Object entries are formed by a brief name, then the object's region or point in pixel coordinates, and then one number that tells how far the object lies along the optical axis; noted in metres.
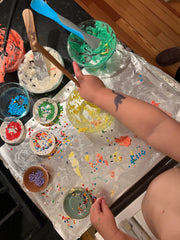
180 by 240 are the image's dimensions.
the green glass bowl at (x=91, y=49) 0.94
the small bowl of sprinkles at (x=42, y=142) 0.98
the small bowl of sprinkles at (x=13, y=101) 1.00
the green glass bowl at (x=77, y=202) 0.95
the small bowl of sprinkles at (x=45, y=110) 0.99
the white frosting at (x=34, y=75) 0.98
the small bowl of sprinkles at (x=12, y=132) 0.98
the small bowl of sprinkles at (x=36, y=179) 0.94
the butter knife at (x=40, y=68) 0.94
